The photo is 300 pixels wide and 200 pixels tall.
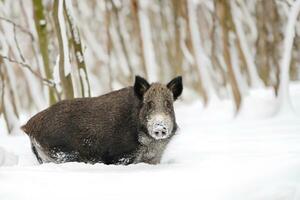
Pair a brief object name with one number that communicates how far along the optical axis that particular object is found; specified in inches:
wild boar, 513.3
